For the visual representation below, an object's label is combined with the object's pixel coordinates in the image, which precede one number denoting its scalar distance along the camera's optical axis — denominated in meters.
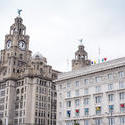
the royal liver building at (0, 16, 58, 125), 131.12
